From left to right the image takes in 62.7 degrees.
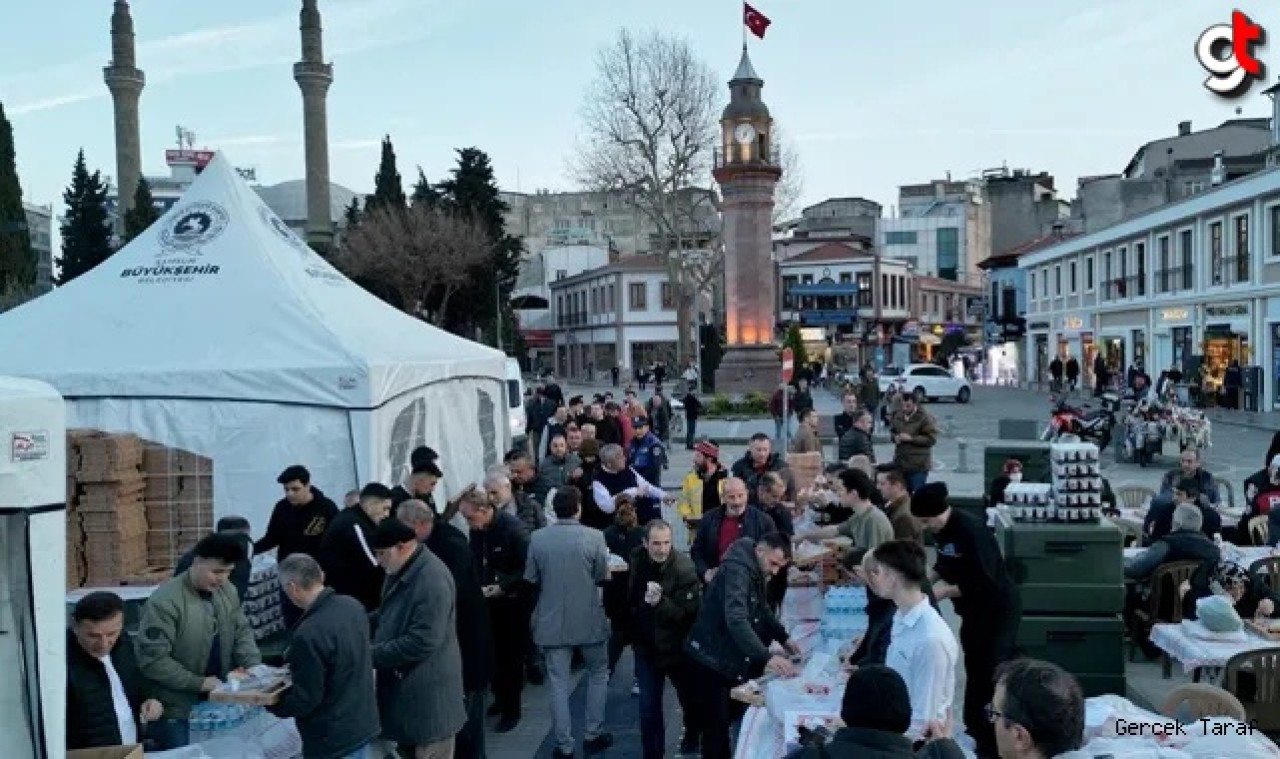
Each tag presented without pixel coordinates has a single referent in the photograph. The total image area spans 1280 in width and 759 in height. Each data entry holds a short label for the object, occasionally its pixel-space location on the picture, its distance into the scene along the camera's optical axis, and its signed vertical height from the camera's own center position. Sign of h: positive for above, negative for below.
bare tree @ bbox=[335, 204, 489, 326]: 42.84 +4.96
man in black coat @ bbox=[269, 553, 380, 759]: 4.84 -1.37
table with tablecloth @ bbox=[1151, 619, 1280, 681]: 6.32 -1.80
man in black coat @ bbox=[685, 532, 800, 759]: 5.85 -1.46
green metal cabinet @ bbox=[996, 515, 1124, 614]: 6.96 -1.41
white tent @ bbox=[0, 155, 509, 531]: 9.87 +0.17
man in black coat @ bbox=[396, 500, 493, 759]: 6.39 -1.55
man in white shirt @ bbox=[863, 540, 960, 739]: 4.48 -1.22
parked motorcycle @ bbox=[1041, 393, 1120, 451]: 19.10 -1.33
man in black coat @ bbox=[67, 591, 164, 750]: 4.62 -1.35
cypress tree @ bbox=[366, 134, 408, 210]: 49.22 +8.98
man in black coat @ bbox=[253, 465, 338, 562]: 8.01 -1.13
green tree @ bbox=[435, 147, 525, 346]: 49.03 +6.93
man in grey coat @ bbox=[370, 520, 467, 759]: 5.32 -1.38
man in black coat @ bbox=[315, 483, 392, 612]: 6.90 -1.23
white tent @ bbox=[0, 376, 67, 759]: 3.40 -0.63
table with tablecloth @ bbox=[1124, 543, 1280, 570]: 8.42 -1.66
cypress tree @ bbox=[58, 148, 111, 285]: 56.16 +8.16
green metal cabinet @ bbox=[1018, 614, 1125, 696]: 7.05 -1.93
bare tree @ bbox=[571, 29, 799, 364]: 40.44 +8.45
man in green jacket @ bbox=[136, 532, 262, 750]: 5.30 -1.36
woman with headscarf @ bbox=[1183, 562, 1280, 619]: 7.29 -1.67
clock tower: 30.55 +3.83
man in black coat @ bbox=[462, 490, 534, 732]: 7.63 -1.55
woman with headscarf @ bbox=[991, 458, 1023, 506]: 10.83 -1.27
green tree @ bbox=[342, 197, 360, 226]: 53.64 +8.37
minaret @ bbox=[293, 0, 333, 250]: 58.44 +14.25
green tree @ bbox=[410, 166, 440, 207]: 50.34 +8.65
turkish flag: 31.69 +10.38
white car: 38.97 -0.83
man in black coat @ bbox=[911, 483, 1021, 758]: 5.87 -1.32
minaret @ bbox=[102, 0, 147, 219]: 61.38 +17.15
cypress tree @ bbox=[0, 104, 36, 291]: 43.56 +6.66
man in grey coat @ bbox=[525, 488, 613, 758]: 6.96 -1.59
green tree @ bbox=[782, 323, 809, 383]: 40.34 +0.75
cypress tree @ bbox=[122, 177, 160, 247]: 53.25 +8.52
